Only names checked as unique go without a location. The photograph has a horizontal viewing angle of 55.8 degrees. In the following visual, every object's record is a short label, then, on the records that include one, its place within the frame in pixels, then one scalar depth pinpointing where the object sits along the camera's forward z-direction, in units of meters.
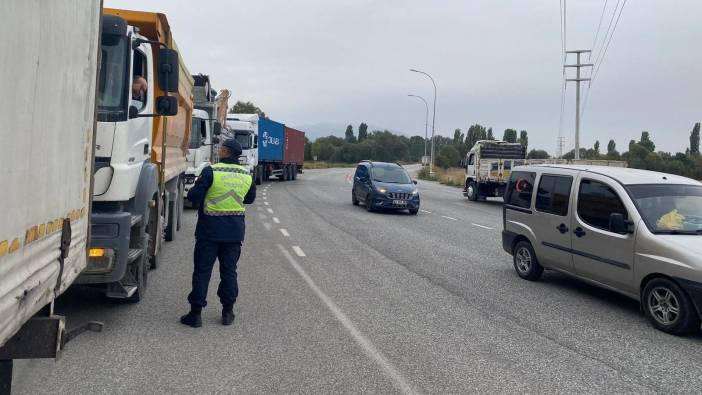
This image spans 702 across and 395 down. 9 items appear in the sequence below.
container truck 30.92
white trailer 2.48
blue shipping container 34.38
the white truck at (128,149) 5.63
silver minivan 6.49
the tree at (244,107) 92.50
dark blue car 19.95
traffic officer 6.21
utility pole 37.44
